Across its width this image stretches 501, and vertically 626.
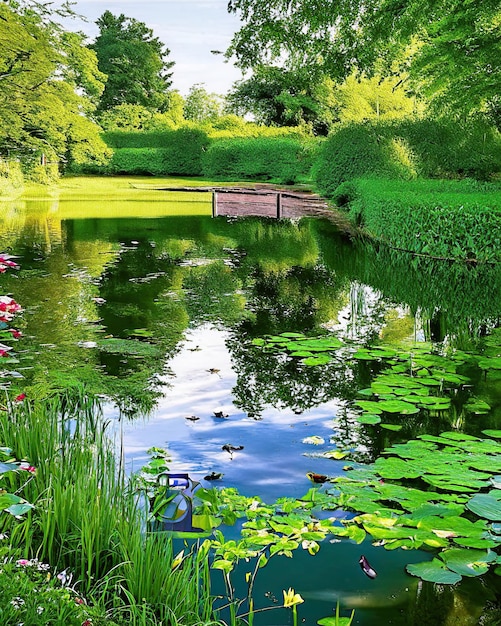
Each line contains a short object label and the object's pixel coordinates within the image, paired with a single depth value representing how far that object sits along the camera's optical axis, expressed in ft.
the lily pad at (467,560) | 10.34
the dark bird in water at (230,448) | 15.26
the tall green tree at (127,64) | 188.34
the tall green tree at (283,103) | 151.33
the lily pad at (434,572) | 10.18
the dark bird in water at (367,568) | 10.73
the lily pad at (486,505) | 11.54
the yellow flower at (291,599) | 8.77
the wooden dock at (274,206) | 79.06
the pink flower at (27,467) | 9.05
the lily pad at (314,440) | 15.80
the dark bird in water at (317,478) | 13.79
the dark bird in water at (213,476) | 13.67
